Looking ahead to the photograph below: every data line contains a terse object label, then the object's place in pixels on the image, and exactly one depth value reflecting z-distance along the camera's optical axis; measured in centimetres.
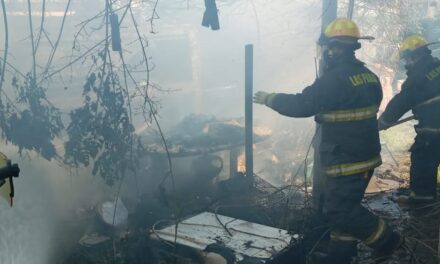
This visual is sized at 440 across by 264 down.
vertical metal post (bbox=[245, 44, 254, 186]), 646
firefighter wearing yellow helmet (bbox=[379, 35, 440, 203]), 561
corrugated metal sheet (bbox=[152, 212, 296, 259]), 441
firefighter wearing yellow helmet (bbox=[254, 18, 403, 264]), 414
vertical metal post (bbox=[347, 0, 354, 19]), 564
